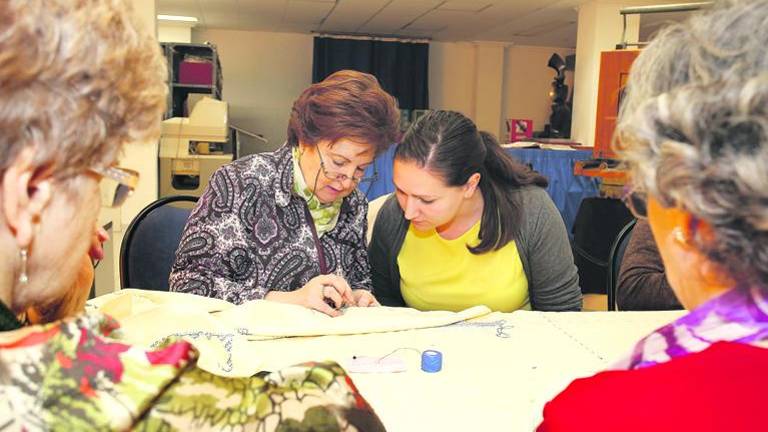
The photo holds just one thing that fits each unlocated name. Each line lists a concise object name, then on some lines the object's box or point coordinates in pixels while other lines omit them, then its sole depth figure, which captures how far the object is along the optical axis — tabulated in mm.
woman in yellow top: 1899
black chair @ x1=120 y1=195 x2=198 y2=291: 2025
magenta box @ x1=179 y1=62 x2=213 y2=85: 5844
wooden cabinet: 4031
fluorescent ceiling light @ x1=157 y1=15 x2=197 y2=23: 7840
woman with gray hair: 581
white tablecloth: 1137
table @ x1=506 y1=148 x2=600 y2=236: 4945
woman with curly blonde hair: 537
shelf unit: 5855
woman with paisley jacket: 1748
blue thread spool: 1276
